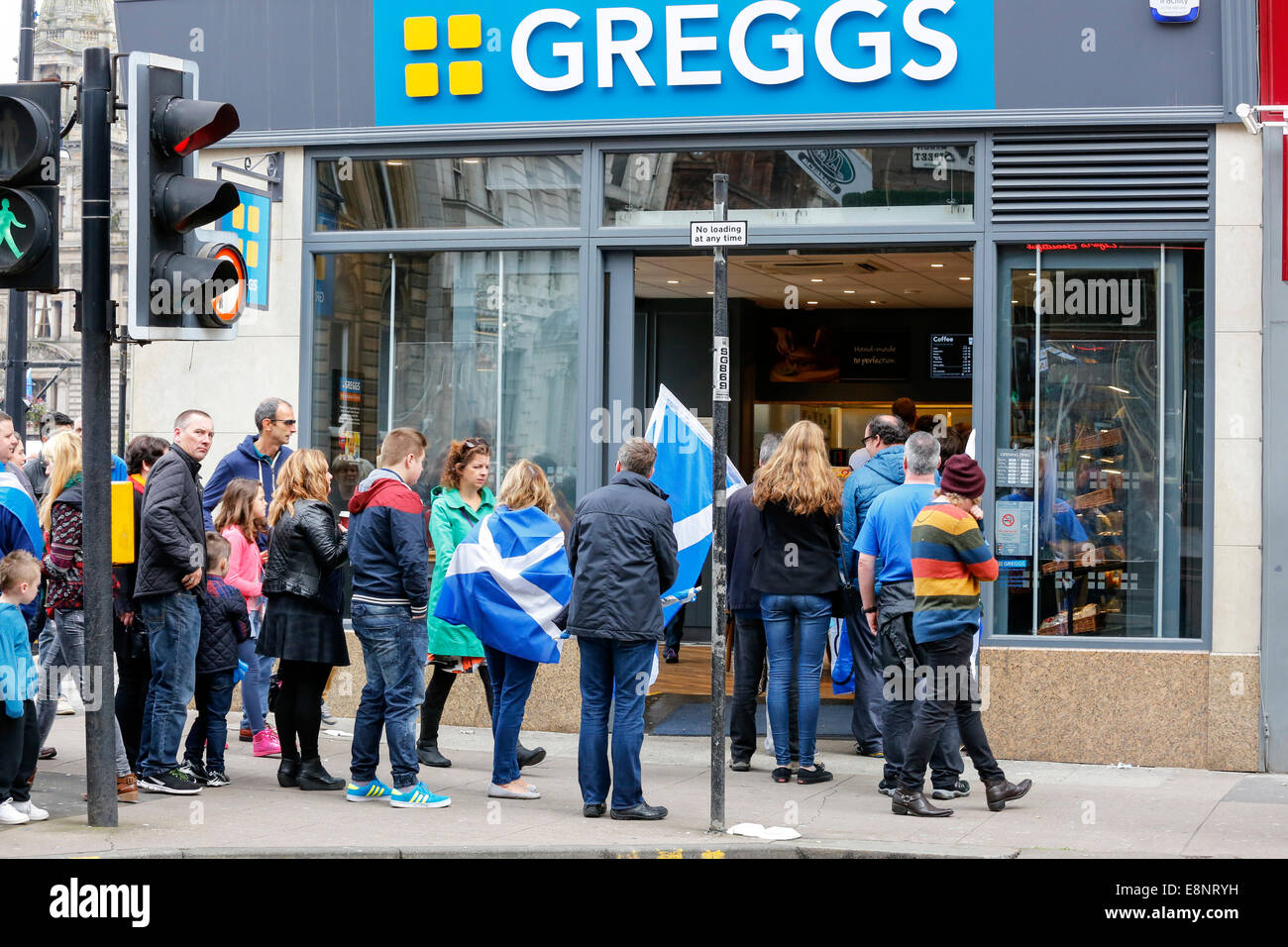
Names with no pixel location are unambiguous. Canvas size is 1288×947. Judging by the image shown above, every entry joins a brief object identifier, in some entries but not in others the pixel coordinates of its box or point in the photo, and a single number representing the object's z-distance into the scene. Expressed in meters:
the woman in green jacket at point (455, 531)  8.93
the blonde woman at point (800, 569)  8.80
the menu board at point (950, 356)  18.05
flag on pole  9.62
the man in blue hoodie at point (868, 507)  8.99
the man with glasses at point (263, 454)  9.91
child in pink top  9.09
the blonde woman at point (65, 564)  8.08
